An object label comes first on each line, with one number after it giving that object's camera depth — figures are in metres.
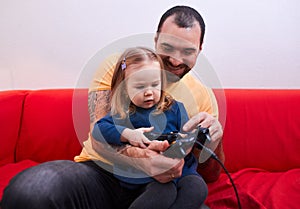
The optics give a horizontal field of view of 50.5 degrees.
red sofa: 1.20
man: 0.72
